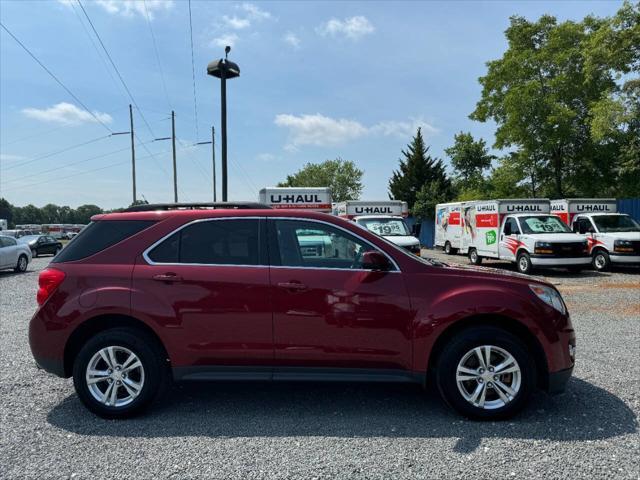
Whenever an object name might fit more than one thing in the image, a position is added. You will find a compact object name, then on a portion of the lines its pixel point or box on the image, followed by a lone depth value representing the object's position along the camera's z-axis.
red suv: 4.00
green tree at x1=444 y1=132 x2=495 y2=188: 49.03
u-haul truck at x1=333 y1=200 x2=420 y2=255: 15.09
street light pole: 12.24
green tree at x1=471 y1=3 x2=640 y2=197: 29.72
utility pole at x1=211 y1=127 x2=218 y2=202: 39.35
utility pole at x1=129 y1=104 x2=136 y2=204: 40.59
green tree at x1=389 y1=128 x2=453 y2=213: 51.94
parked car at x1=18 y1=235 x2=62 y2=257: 29.25
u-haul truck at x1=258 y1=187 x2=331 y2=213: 15.54
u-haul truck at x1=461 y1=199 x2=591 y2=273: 14.74
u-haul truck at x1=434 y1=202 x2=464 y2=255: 22.11
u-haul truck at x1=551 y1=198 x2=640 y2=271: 15.36
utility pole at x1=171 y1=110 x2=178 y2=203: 39.84
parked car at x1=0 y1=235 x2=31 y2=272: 17.28
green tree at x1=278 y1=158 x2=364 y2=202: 88.38
